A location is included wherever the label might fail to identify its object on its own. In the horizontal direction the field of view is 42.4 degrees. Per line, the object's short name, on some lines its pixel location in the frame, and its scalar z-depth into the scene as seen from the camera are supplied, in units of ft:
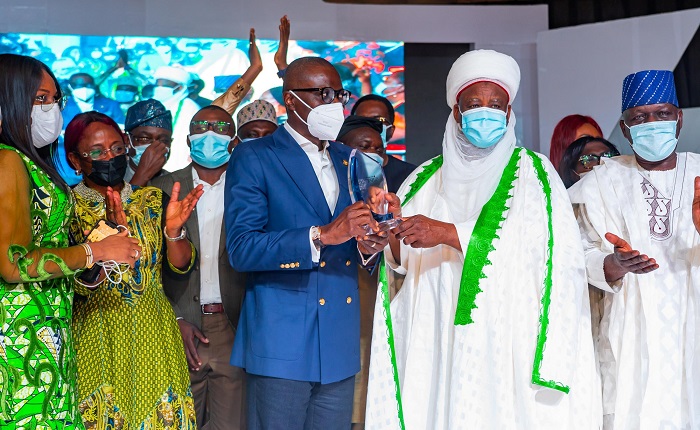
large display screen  21.61
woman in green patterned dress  9.57
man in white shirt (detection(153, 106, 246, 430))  13.97
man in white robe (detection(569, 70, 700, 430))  11.82
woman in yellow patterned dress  11.43
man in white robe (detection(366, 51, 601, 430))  11.19
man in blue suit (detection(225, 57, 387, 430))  11.18
